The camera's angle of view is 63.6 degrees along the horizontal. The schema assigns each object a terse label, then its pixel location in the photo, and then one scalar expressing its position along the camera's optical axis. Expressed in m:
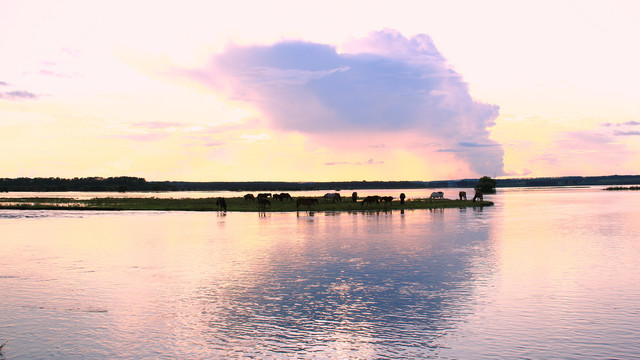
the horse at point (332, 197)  82.19
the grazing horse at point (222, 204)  67.20
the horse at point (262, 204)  67.64
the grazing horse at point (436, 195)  91.66
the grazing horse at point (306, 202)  66.76
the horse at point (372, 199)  73.03
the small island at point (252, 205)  67.31
